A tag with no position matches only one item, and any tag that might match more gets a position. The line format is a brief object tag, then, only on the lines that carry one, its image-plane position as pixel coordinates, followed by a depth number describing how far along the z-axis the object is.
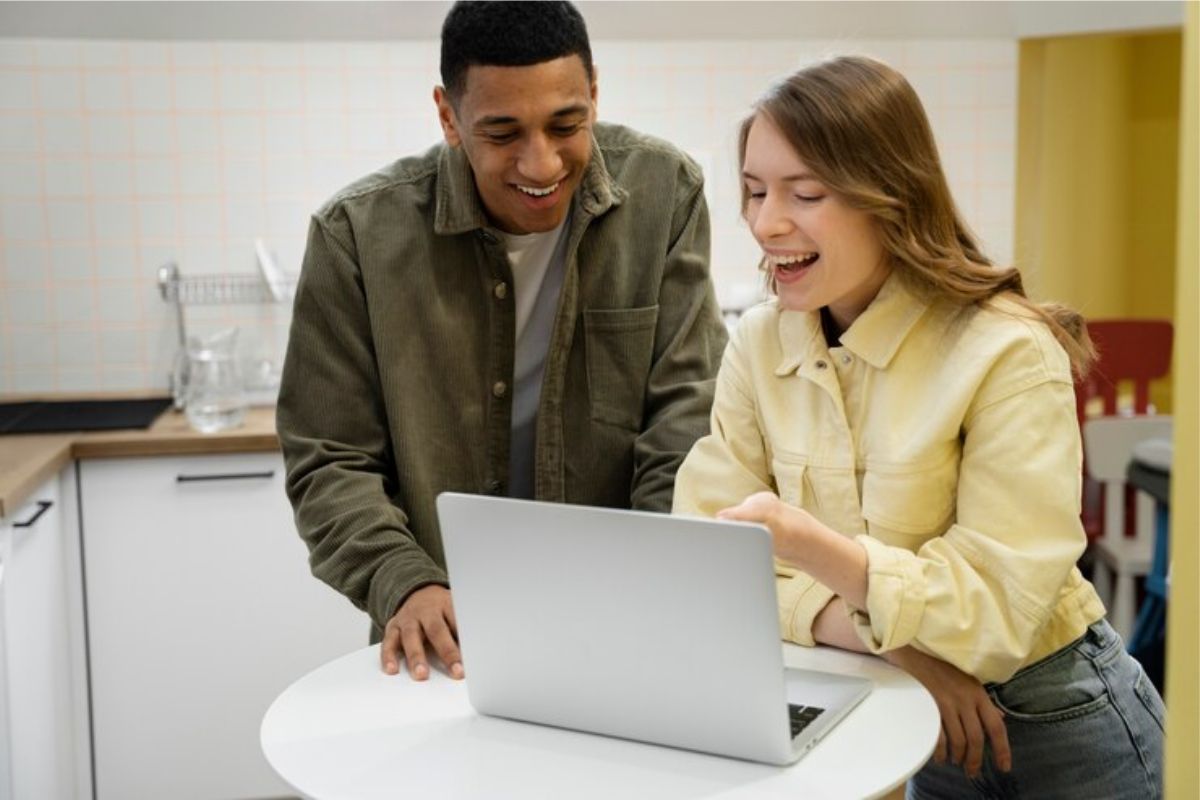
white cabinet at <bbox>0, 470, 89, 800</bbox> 2.68
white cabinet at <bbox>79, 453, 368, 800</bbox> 3.20
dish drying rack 3.60
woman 1.36
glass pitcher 3.26
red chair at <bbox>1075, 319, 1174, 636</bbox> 4.18
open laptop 1.18
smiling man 1.76
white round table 1.21
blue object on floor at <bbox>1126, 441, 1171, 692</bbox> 3.41
